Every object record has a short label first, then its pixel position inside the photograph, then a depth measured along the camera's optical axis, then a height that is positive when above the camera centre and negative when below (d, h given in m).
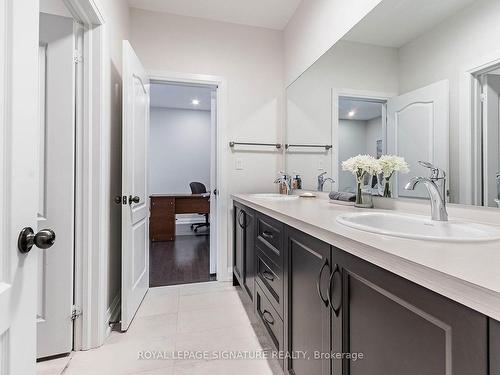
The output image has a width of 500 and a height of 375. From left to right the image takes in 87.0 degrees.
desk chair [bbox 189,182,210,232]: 5.22 +0.00
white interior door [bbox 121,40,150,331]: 1.75 +0.03
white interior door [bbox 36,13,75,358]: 1.42 +0.06
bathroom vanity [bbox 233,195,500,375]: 0.43 -0.25
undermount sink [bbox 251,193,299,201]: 2.07 -0.06
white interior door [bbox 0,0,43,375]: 0.57 +0.03
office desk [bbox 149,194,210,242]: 4.30 -0.45
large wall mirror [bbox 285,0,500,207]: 0.96 +0.47
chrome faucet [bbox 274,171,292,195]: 2.58 +0.08
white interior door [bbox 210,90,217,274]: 2.67 -0.03
